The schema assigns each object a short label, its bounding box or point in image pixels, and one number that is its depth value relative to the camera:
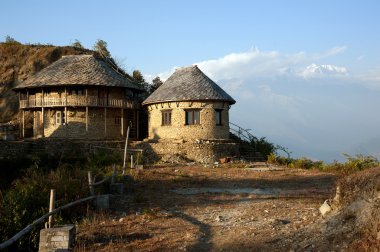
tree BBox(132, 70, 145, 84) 46.01
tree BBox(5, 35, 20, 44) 47.44
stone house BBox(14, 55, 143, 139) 33.28
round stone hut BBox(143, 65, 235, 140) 31.42
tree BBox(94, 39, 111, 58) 50.18
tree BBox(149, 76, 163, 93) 44.40
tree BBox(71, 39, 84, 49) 49.56
